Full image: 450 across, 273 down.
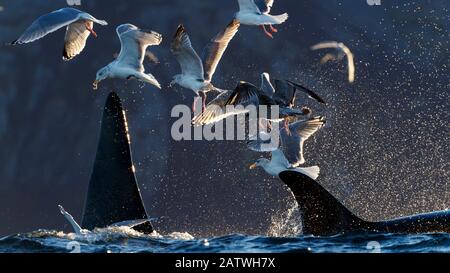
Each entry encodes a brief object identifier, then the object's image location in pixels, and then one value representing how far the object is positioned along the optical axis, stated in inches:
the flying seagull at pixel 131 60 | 747.4
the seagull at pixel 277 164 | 824.6
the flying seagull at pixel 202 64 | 780.6
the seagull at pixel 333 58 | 981.2
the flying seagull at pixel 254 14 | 769.6
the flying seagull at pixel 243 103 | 663.8
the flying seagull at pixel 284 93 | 707.4
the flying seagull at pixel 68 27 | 691.4
